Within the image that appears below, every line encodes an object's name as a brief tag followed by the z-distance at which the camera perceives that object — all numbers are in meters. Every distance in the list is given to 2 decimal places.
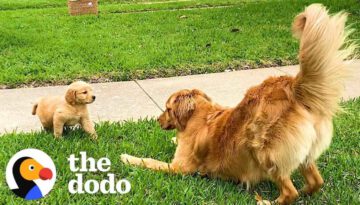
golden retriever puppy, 4.78
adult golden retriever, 3.55
